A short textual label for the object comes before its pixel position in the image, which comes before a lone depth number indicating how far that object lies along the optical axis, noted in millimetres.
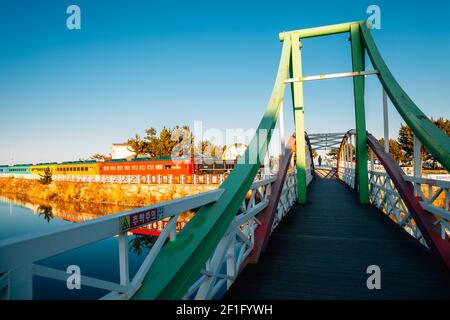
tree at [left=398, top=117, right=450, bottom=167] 32844
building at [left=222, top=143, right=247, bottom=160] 34575
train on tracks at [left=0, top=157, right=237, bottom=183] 25781
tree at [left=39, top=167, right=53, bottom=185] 33862
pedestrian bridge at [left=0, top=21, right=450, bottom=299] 1742
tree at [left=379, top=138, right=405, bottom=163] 39250
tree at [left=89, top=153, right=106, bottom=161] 72512
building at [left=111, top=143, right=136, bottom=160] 54781
